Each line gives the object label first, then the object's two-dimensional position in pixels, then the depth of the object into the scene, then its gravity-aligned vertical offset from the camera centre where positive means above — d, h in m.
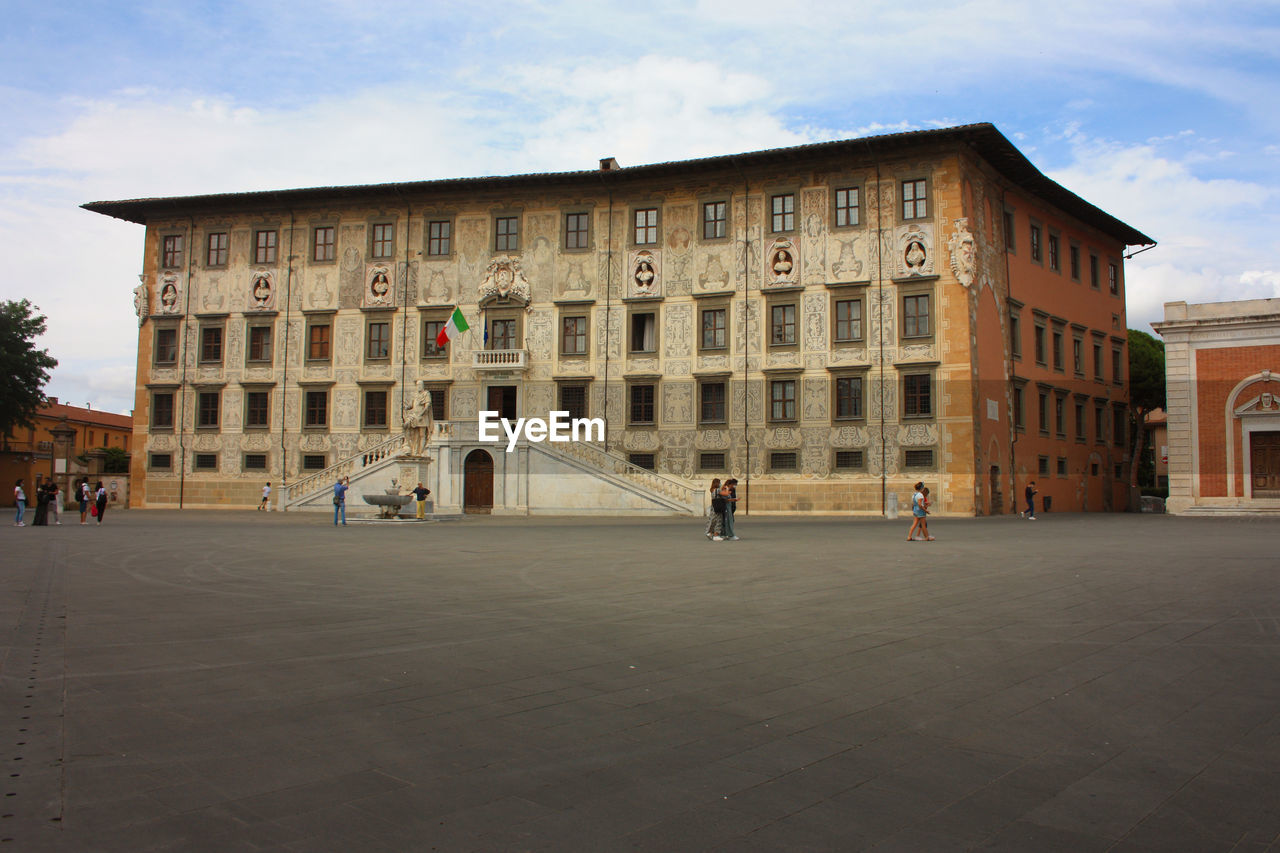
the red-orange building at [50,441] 52.92 +2.29
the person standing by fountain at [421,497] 32.78 -0.79
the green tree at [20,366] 50.69 +5.72
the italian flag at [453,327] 37.22 +5.96
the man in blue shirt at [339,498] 30.11 -0.79
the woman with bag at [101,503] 29.88 -1.04
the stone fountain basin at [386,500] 32.16 -0.89
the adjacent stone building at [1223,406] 35.75 +3.11
